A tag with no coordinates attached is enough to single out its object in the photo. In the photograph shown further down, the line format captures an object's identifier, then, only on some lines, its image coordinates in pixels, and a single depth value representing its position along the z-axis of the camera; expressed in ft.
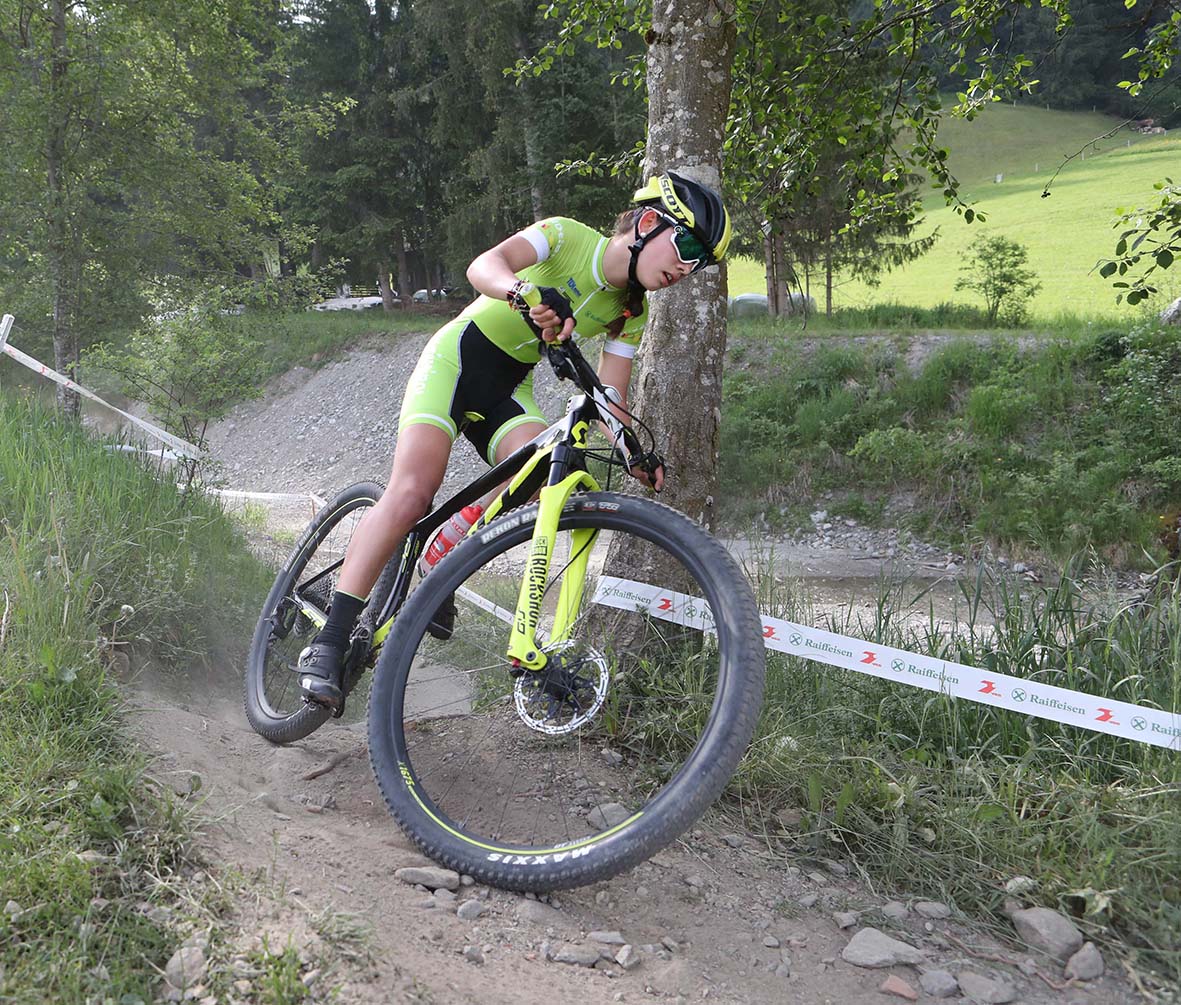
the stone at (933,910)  8.13
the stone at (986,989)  7.09
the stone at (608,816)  9.23
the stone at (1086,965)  7.32
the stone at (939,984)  7.13
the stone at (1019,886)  8.14
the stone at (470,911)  7.47
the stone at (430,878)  7.86
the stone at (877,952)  7.47
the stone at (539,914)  7.56
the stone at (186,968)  5.80
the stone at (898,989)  7.07
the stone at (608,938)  7.45
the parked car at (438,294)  91.72
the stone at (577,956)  7.13
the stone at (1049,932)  7.57
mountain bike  7.73
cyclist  9.21
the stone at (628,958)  7.18
